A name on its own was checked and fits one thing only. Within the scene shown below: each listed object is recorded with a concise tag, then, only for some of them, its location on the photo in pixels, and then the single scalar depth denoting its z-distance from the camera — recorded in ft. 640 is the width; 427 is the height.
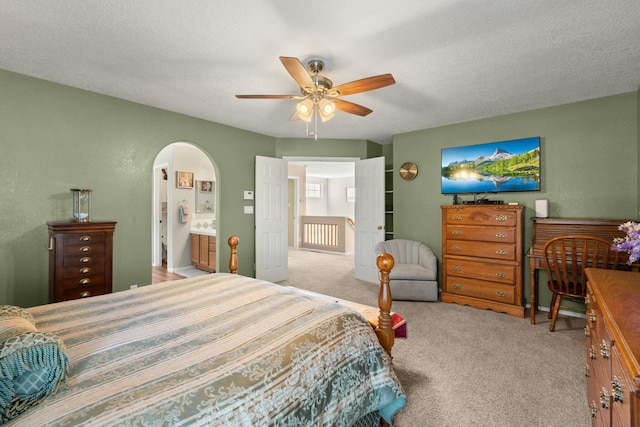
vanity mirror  19.31
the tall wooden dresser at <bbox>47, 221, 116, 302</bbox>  8.21
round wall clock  14.83
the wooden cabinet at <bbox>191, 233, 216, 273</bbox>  16.78
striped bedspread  2.73
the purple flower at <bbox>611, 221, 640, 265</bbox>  4.01
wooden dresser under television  10.77
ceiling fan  6.57
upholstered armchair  12.35
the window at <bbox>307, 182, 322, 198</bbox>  38.78
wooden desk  9.73
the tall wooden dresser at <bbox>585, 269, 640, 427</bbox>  2.62
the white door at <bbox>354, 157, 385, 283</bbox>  15.34
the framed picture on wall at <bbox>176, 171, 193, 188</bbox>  18.08
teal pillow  2.65
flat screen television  11.68
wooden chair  8.62
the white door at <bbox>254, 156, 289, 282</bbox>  14.94
